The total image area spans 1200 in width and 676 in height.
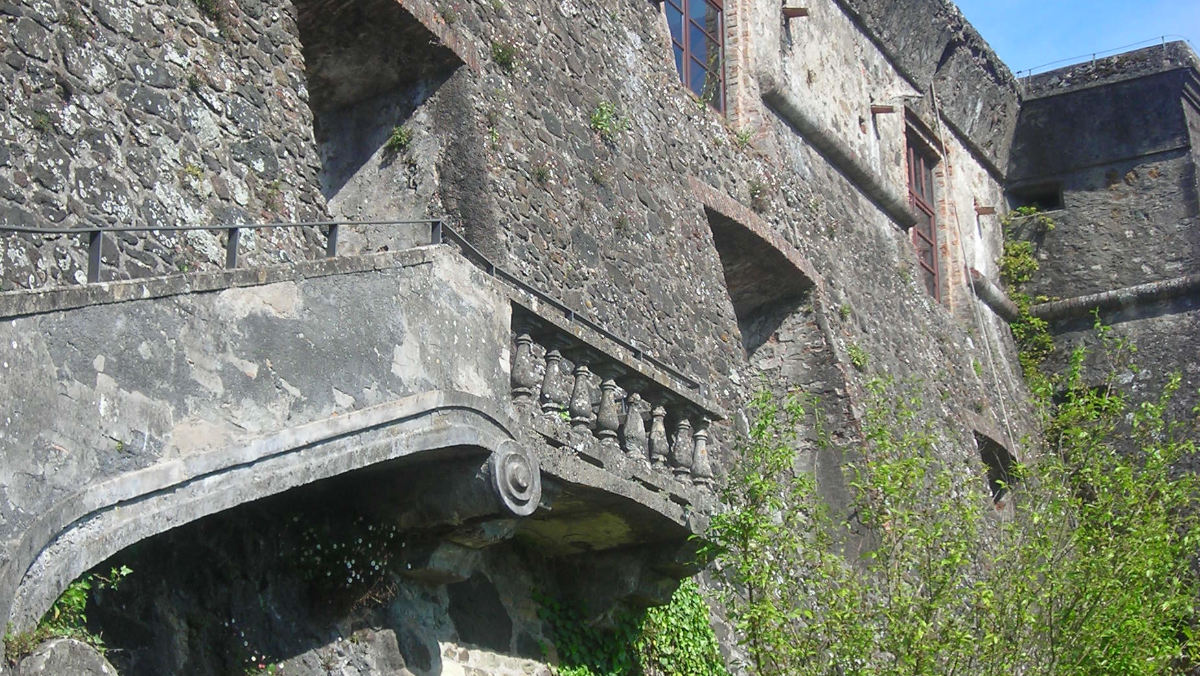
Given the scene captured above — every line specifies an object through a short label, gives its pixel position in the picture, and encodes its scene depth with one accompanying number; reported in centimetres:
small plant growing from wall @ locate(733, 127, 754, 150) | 1467
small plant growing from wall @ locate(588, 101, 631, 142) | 1196
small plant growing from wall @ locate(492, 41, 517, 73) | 1107
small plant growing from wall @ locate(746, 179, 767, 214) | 1454
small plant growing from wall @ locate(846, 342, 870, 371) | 1530
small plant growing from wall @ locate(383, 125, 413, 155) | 1066
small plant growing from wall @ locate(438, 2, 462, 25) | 1069
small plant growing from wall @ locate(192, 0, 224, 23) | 878
